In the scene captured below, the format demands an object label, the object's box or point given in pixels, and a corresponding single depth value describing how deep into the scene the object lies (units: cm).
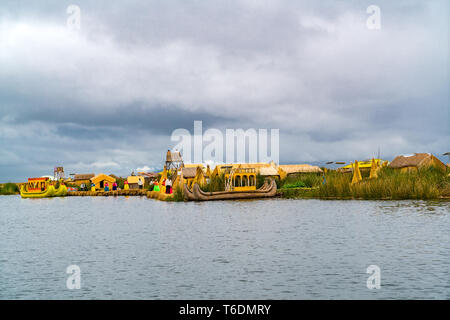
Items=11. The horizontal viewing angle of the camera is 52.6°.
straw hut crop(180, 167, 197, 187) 7969
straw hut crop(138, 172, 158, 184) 9655
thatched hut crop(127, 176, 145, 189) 9579
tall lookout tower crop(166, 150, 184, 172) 7888
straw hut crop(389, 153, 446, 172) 5506
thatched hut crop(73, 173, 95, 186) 10556
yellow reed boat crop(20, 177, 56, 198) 7831
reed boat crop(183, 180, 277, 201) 4891
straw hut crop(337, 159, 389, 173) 5872
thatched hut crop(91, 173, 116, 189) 9438
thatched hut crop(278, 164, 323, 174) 7506
